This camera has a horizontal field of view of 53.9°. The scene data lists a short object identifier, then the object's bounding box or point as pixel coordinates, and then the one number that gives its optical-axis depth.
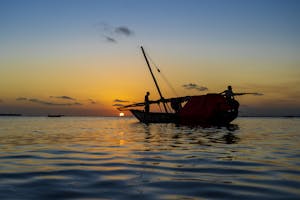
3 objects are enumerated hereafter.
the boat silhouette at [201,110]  40.72
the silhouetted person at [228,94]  42.88
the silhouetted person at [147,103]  46.66
